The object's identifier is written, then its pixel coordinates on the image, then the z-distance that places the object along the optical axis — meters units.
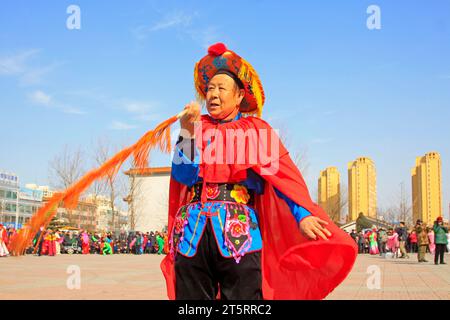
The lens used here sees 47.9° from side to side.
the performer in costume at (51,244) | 26.92
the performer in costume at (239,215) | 3.14
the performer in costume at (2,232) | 21.20
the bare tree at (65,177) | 34.57
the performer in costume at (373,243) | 29.58
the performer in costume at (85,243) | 31.28
